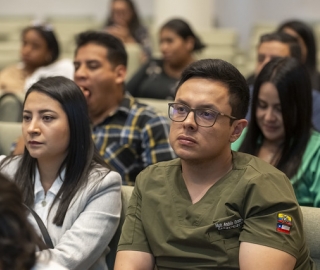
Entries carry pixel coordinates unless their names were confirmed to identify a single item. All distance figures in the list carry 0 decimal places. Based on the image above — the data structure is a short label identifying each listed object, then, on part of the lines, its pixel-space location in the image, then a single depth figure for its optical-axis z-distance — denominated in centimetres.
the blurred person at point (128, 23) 1029
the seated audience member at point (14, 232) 176
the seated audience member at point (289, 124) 385
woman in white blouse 338
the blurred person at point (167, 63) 743
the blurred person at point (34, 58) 780
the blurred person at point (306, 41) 628
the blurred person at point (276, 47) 552
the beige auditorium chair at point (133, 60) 865
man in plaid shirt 453
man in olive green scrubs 282
